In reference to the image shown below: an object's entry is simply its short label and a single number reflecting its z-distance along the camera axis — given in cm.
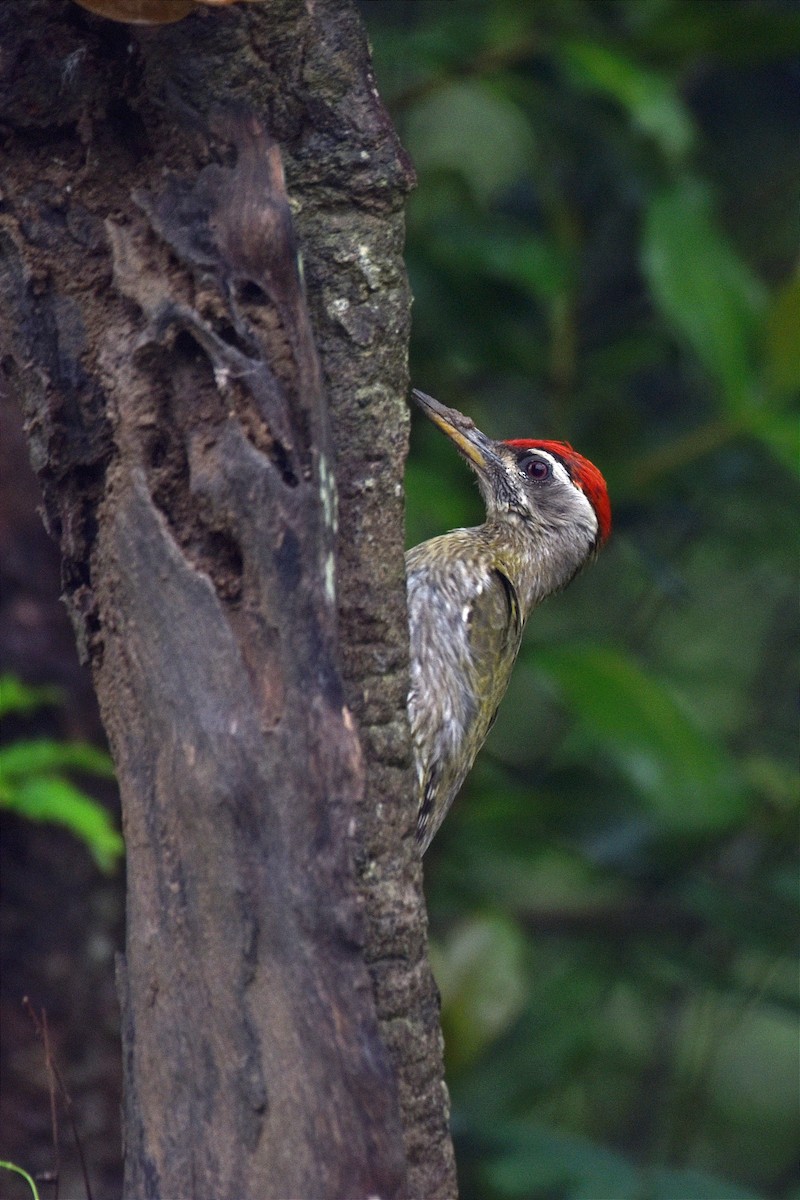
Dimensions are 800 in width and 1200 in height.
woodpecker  670
